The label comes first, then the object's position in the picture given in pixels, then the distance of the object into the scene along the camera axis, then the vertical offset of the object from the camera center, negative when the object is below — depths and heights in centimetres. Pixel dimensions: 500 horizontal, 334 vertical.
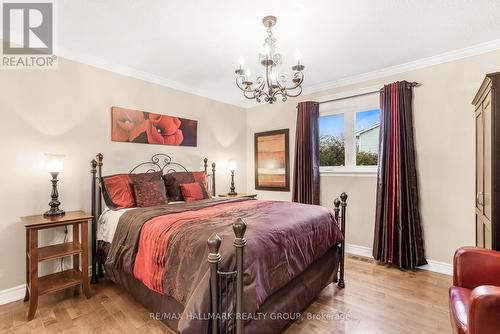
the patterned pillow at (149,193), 266 -30
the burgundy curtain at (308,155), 381 +19
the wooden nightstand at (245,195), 408 -49
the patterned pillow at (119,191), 263 -27
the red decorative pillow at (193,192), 315 -33
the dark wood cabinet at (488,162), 164 +4
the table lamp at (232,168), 428 -3
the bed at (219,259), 133 -66
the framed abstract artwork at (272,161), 433 +12
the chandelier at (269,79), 205 +80
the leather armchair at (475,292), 103 -67
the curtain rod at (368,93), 305 +105
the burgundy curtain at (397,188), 297 -27
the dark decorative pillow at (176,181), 316 -19
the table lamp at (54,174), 234 -7
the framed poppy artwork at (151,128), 309 +56
